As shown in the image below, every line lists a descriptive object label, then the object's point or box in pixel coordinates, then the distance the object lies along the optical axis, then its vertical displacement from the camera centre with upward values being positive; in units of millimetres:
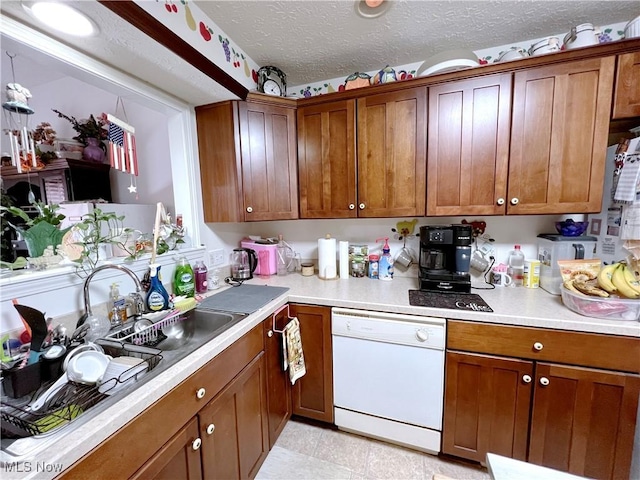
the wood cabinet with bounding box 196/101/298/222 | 1626 +359
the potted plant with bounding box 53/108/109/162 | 2018 +672
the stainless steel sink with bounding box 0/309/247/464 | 530 -493
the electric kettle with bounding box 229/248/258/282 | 1891 -379
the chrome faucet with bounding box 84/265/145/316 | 1018 -347
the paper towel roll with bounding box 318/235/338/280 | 1804 -331
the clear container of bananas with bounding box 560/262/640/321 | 1091 -395
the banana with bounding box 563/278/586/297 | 1170 -386
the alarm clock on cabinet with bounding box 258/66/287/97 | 1713 +920
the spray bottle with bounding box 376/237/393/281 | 1792 -391
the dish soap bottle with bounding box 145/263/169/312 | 1212 -386
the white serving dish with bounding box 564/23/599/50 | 1244 +856
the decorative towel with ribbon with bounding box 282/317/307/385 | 1414 -791
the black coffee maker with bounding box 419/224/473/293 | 1474 -294
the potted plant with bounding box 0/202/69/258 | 1039 -50
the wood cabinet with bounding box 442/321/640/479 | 1079 -894
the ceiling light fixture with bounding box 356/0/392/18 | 1220 +1023
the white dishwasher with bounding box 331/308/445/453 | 1304 -905
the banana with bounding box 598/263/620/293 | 1134 -326
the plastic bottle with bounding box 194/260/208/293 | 1596 -405
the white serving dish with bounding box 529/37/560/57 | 1312 +853
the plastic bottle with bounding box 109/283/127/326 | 1135 -419
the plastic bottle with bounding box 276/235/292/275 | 2020 -361
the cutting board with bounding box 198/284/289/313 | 1325 -489
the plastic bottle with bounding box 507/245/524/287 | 1605 -376
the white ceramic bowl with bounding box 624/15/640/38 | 1177 +844
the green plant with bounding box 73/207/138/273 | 1094 -100
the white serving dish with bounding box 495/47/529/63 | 1378 +856
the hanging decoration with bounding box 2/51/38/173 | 1098 +440
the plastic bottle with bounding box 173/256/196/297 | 1430 -373
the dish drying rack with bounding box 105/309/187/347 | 1042 -498
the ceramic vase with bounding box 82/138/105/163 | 2018 +534
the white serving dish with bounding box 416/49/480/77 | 1389 +839
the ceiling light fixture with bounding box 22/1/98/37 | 846 +711
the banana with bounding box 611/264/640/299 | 1080 -341
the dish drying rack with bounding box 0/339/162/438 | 583 -496
